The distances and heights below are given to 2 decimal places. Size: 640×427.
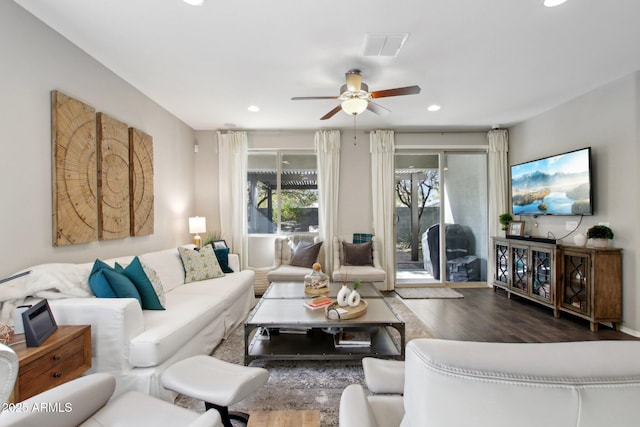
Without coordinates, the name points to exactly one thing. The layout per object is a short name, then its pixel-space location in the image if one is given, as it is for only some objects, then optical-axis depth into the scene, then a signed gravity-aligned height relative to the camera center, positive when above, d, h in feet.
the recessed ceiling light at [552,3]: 6.49 +4.46
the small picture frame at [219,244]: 14.24 -1.37
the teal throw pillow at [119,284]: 6.98 -1.58
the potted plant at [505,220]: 15.09 -0.42
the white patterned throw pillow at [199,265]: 11.16 -1.86
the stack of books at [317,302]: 8.46 -2.53
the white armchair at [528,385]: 1.59 -0.92
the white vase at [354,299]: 8.20 -2.32
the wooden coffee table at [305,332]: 7.39 -3.41
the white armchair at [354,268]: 13.70 -2.61
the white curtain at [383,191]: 16.15 +1.16
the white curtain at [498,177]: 16.25 +1.84
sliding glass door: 16.80 -0.23
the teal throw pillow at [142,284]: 7.69 -1.73
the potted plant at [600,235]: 10.35 -0.84
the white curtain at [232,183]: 16.05 +1.63
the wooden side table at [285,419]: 3.50 -2.40
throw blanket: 5.86 -1.43
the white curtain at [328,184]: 16.10 +1.56
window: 16.87 +1.17
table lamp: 14.30 -0.56
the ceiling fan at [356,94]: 9.18 +3.59
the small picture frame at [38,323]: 4.96 -1.82
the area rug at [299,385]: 6.29 -3.96
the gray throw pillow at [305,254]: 14.70 -1.96
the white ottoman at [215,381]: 4.54 -2.63
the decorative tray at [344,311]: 7.58 -2.49
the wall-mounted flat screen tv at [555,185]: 11.34 +1.08
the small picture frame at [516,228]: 14.42 -0.81
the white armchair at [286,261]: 13.55 -2.37
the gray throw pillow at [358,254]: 14.99 -2.01
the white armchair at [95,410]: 3.18 -2.28
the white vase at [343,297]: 8.26 -2.29
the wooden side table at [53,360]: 4.62 -2.42
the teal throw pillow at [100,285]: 6.77 -1.53
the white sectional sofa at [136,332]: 6.08 -2.50
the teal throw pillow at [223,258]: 12.46 -1.80
